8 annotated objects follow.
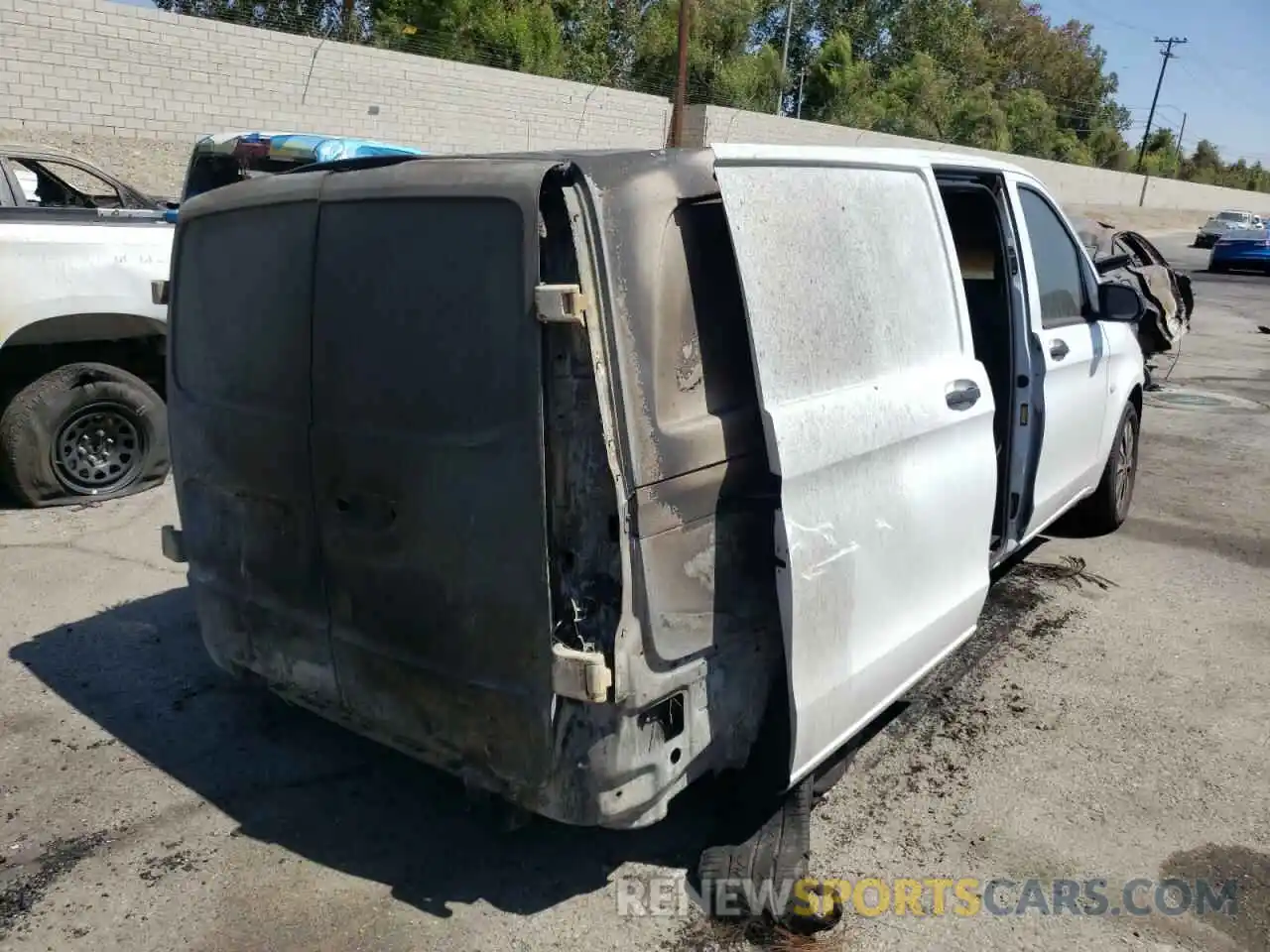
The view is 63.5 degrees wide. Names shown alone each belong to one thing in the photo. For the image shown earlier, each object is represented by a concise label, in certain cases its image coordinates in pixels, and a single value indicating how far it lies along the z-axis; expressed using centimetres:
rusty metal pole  2538
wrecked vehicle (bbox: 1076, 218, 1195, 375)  1069
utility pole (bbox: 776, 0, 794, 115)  4203
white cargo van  247
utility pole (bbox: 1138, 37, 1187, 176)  7351
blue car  2923
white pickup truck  595
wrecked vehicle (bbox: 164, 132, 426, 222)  882
